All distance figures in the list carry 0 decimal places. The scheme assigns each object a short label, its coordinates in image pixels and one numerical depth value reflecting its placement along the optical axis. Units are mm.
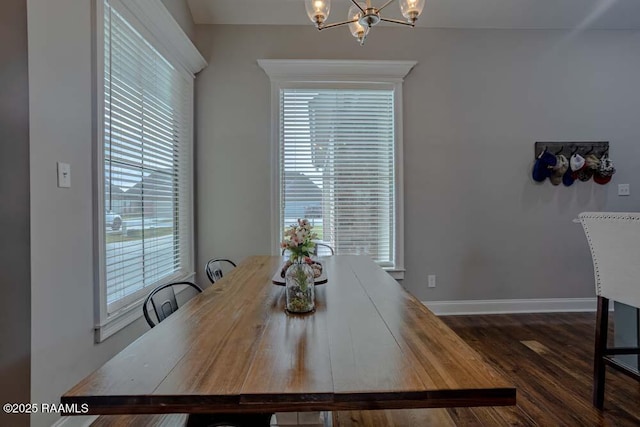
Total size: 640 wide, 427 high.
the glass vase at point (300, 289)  1260
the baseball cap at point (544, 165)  3301
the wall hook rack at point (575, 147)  3377
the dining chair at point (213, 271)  2115
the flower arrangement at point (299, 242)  1306
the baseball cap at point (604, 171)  3326
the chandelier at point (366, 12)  1750
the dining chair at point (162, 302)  1402
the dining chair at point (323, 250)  3338
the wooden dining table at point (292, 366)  719
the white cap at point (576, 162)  3311
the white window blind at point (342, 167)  3318
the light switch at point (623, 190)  3408
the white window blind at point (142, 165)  1897
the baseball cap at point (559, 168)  3309
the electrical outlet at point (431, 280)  3363
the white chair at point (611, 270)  1600
